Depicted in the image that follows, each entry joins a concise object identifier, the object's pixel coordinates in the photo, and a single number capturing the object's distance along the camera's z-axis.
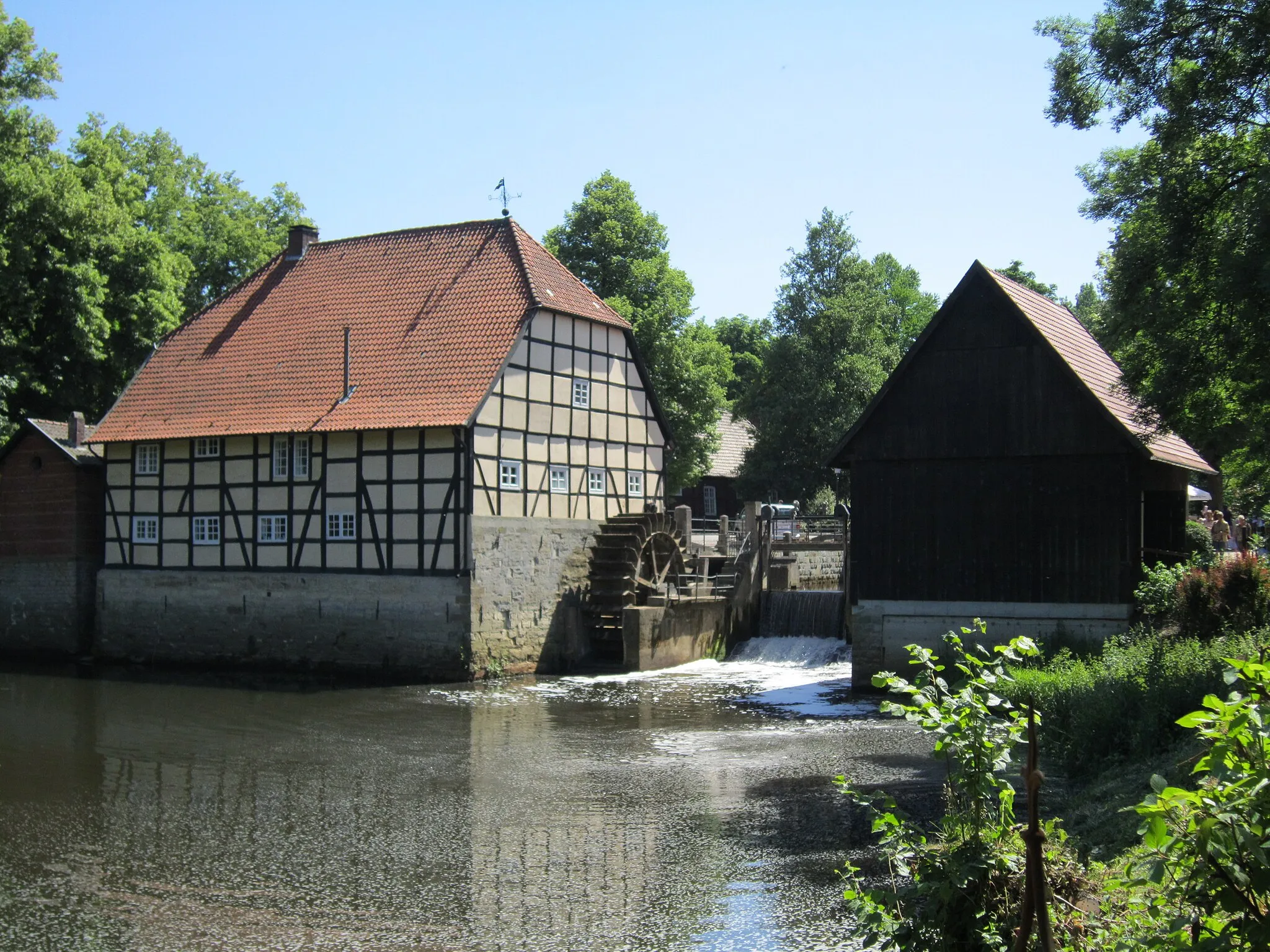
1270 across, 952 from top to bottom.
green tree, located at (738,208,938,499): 37.84
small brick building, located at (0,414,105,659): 26.42
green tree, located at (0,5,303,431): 27.91
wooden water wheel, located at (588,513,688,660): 23.81
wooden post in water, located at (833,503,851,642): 24.47
